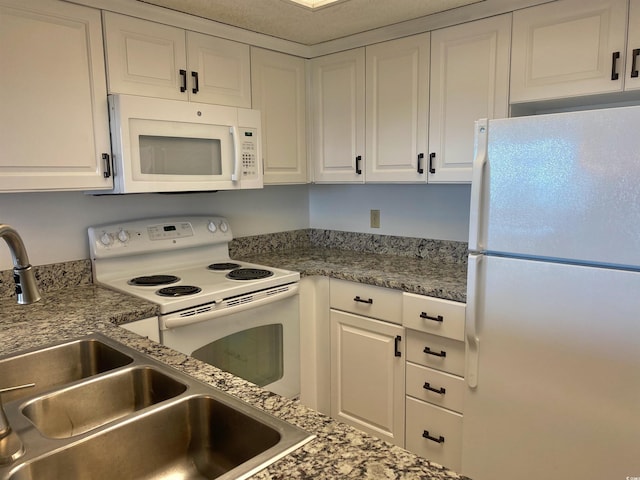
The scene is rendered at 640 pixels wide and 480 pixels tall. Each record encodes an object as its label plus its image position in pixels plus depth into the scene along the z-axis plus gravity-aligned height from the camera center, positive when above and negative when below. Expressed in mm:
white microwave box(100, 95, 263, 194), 1962 +194
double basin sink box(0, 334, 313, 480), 872 -496
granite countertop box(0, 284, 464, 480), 784 -464
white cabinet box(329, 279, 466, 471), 2018 -844
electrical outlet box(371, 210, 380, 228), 2939 -203
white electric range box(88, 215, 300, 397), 1977 -449
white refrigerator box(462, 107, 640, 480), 1437 -378
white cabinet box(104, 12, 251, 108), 1976 +574
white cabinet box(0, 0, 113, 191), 1710 +350
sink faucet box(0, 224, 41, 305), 976 -181
